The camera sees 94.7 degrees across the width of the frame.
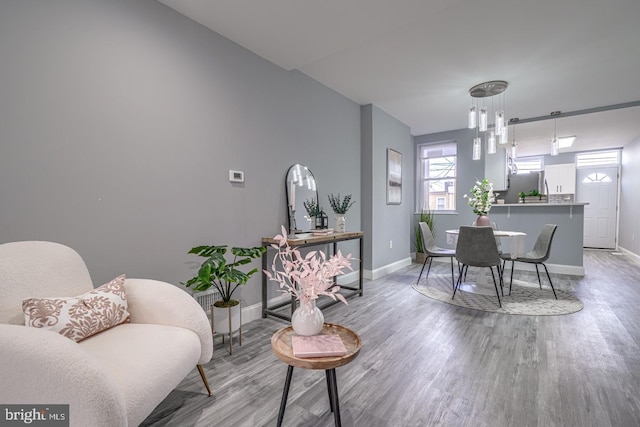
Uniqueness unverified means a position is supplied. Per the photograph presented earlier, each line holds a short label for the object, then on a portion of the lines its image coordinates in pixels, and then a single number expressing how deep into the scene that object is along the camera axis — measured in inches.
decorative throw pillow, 47.1
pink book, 44.8
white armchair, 35.6
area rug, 116.0
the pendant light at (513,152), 165.4
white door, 281.7
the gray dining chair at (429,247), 146.2
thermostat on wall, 100.3
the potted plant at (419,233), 222.1
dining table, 133.6
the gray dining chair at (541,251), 130.9
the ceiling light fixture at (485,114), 131.8
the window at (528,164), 313.3
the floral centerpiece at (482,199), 140.9
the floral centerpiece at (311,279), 49.4
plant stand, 81.8
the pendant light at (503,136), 133.3
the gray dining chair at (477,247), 119.5
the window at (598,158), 279.8
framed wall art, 184.1
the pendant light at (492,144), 143.1
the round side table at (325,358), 43.3
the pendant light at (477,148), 144.9
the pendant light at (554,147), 164.1
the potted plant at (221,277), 77.6
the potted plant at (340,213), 133.6
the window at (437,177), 225.3
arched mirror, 120.0
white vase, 50.8
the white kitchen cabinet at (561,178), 293.9
